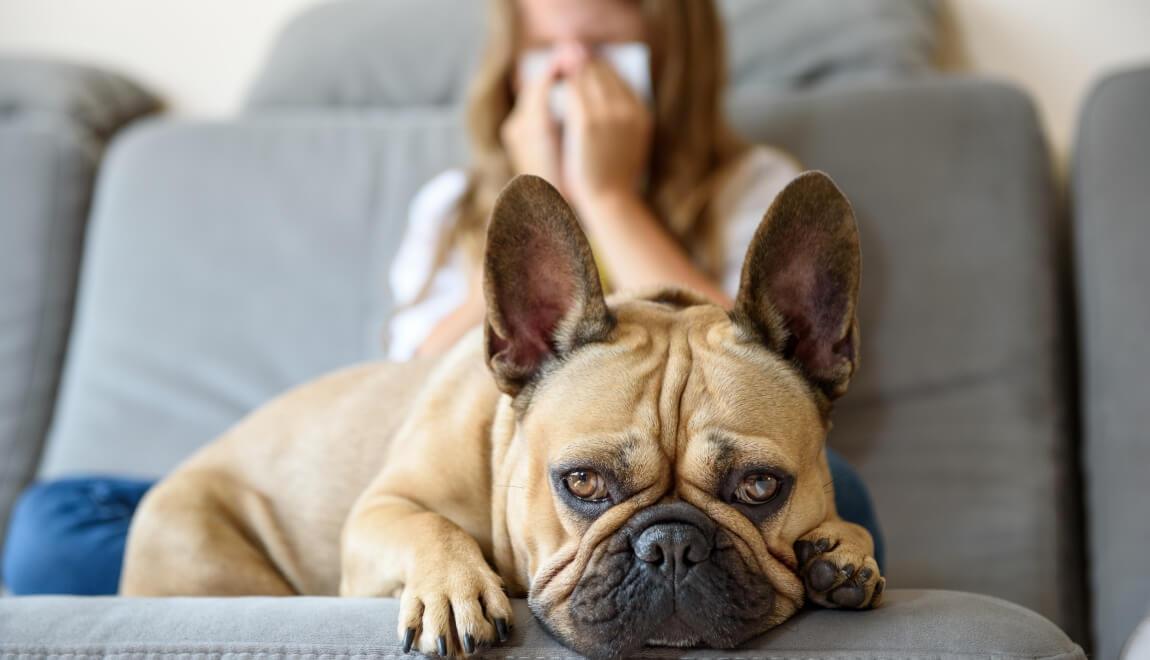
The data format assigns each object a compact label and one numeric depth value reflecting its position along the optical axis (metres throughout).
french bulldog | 1.02
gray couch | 1.40
